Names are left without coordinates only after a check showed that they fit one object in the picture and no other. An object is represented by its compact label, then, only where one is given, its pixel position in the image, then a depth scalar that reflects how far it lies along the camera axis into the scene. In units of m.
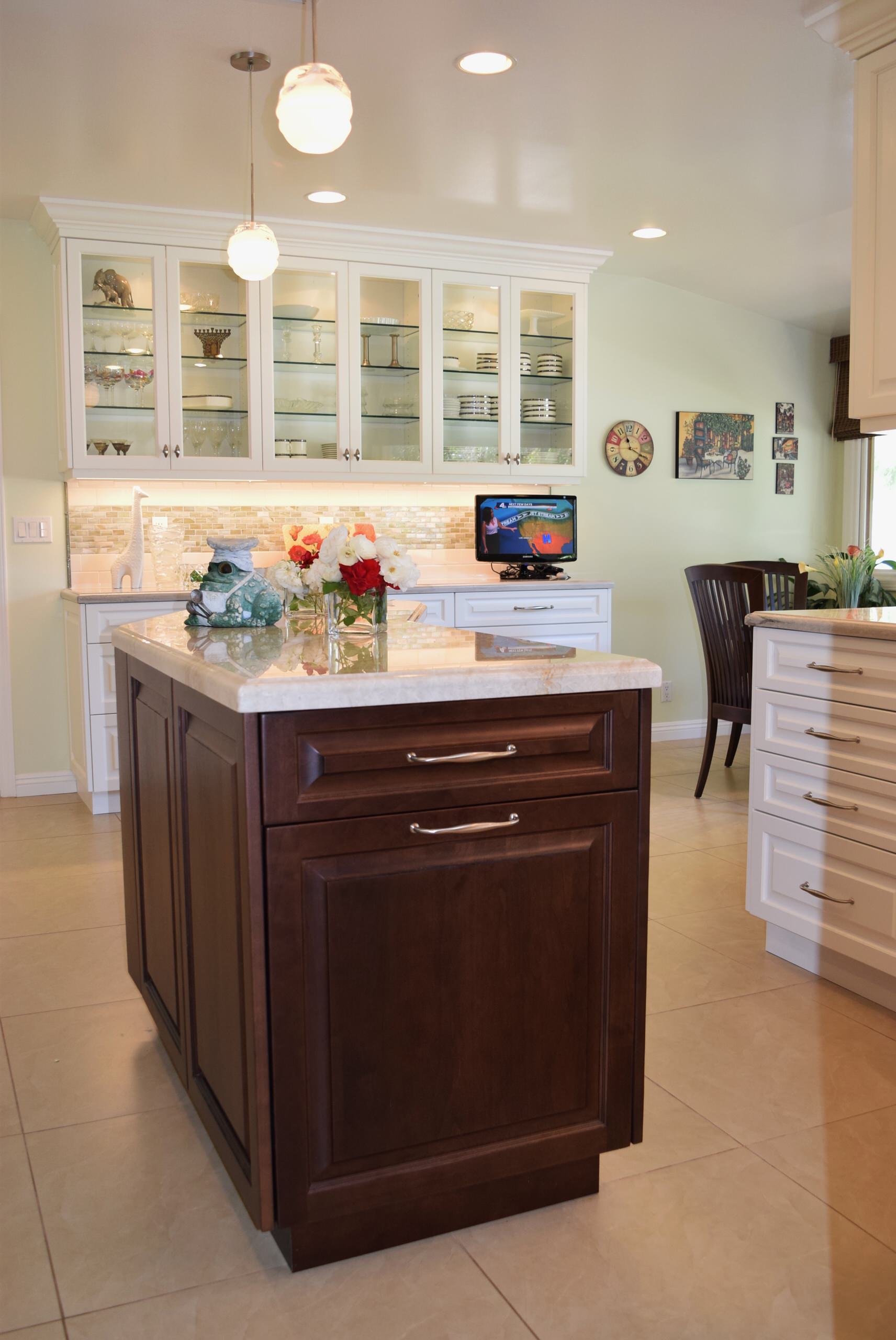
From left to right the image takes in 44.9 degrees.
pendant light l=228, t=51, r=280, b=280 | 3.25
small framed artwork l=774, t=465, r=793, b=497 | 6.21
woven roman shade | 6.21
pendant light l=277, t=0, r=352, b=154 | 2.24
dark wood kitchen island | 1.52
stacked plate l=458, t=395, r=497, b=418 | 5.14
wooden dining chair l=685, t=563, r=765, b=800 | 4.37
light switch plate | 4.73
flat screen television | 5.16
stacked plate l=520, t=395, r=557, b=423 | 5.28
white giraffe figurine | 4.54
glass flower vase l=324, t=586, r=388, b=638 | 2.18
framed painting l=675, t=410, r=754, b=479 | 5.91
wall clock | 5.73
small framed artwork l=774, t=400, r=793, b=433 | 6.17
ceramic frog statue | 2.38
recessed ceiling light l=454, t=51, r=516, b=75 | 3.06
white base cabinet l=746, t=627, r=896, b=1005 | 2.55
